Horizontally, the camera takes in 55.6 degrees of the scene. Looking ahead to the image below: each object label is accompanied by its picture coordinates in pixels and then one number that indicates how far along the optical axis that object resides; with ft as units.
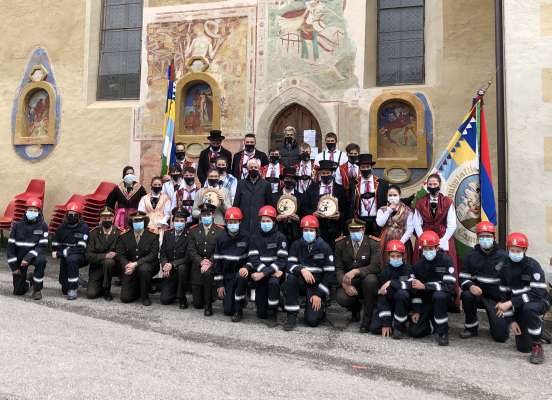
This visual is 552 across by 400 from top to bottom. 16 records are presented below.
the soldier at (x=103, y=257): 26.61
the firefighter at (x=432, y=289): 20.51
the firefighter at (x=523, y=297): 18.85
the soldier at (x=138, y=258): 25.90
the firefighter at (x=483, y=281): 20.76
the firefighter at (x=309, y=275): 22.27
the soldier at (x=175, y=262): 25.31
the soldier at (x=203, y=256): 24.32
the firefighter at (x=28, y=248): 26.16
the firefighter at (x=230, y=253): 24.13
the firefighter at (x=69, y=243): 26.96
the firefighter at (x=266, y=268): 22.71
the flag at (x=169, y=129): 34.34
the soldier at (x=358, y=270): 22.16
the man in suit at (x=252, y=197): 26.88
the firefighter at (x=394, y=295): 21.13
